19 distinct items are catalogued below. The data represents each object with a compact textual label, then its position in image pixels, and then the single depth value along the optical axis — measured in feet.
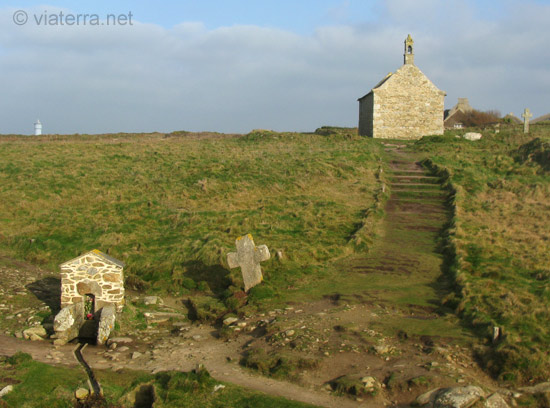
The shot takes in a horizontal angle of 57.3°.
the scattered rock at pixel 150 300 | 46.94
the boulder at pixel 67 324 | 39.17
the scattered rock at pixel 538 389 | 27.50
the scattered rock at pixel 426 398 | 26.73
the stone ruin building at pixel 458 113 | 239.30
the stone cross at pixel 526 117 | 136.05
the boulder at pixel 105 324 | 39.08
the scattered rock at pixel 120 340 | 38.60
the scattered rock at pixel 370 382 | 28.37
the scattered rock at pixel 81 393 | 27.56
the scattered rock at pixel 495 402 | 25.66
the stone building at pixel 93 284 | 43.11
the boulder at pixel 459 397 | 25.45
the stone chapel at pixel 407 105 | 145.69
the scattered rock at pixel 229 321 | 40.88
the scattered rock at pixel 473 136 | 136.15
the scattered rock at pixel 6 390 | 27.39
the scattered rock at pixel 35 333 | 39.06
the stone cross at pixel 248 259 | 48.14
